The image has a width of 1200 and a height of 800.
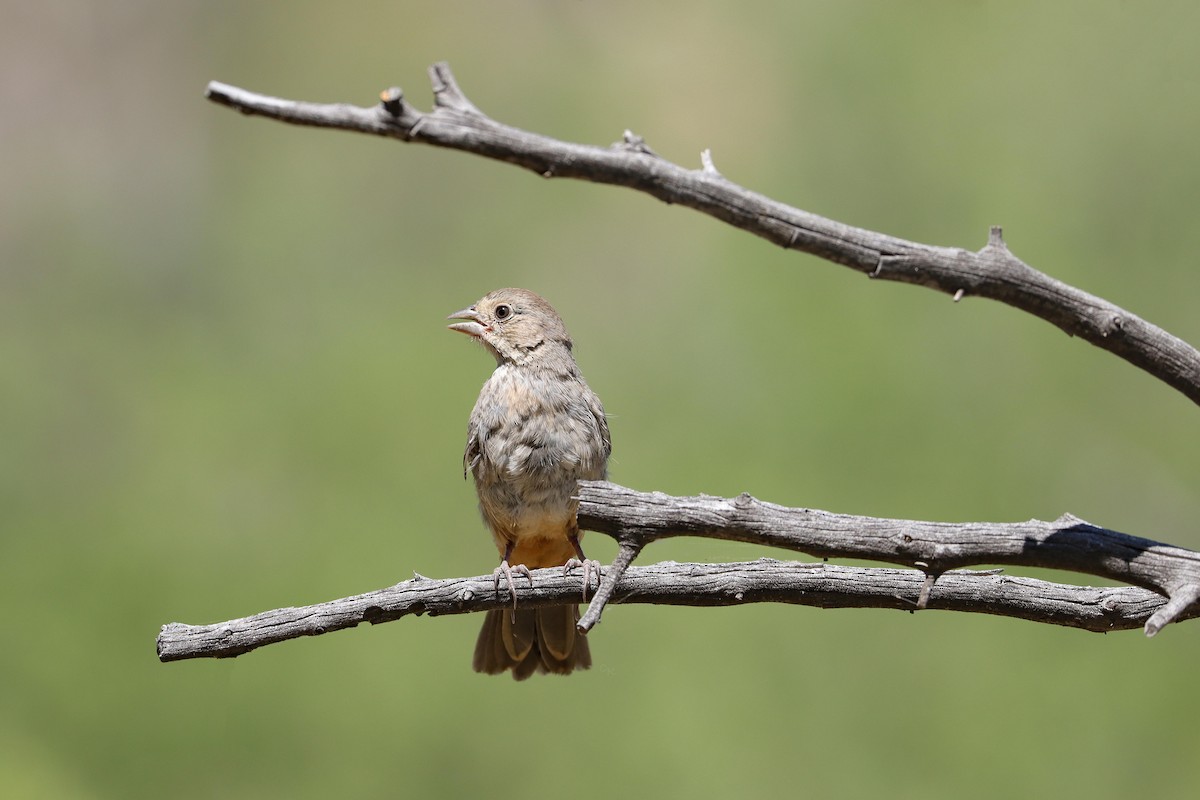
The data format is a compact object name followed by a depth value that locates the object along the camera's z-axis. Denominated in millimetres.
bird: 8102
